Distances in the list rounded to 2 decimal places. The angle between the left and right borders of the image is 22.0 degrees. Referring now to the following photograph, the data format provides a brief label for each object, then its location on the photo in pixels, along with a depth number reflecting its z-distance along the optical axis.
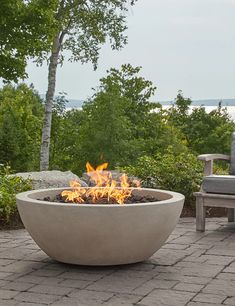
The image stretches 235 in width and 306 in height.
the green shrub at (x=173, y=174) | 7.96
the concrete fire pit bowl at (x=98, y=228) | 4.46
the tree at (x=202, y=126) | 28.55
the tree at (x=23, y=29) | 14.41
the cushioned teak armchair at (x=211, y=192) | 6.36
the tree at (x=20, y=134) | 19.39
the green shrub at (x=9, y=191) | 6.62
